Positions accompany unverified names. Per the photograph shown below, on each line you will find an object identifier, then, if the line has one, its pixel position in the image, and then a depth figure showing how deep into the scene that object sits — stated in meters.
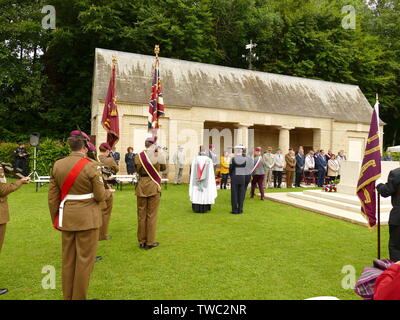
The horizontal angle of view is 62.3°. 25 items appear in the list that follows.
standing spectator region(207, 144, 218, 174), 17.27
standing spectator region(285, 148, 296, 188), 16.67
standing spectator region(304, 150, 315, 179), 18.36
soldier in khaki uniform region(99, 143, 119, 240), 7.14
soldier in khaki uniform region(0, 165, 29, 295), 4.59
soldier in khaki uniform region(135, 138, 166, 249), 6.66
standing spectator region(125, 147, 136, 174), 16.69
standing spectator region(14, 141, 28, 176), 17.07
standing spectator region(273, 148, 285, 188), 16.55
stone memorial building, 18.88
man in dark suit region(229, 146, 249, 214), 10.27
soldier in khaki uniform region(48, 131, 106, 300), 4.12
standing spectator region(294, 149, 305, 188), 17.48
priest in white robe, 10.39
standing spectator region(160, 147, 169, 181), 18.93
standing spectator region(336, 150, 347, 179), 18.59
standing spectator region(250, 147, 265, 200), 12.77
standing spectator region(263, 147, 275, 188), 16.33
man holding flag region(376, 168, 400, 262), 5.20
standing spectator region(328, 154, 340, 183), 17.33
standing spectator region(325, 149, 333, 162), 18.28
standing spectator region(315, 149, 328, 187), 17.55
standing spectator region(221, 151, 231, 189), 15.82
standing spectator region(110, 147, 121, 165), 16.27
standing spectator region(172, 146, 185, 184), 18.11
